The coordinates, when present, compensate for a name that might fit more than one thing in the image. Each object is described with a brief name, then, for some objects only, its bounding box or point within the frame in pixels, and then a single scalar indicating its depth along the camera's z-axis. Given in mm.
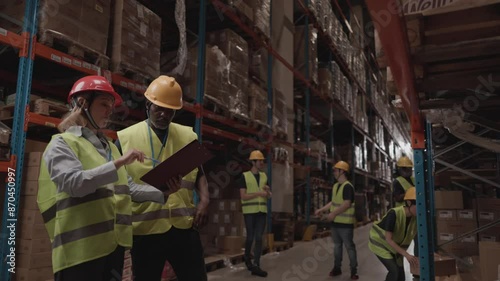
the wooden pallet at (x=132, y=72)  4535
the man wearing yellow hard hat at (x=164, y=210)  2352
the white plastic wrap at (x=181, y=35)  5254
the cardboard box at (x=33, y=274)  3459
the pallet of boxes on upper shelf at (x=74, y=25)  3723
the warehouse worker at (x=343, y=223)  5844
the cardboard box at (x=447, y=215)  6130
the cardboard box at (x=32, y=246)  3488
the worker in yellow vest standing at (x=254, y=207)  6043
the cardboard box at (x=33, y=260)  3473
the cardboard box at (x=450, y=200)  6016
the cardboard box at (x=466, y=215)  5922
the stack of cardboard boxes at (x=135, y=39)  4555
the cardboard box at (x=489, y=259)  3923
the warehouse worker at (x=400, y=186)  5285
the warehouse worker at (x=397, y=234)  4016
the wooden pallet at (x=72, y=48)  3701
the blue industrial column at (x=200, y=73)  5871
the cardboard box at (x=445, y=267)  4453
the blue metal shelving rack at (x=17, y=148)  3211
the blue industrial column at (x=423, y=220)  2742
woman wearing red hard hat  1848
